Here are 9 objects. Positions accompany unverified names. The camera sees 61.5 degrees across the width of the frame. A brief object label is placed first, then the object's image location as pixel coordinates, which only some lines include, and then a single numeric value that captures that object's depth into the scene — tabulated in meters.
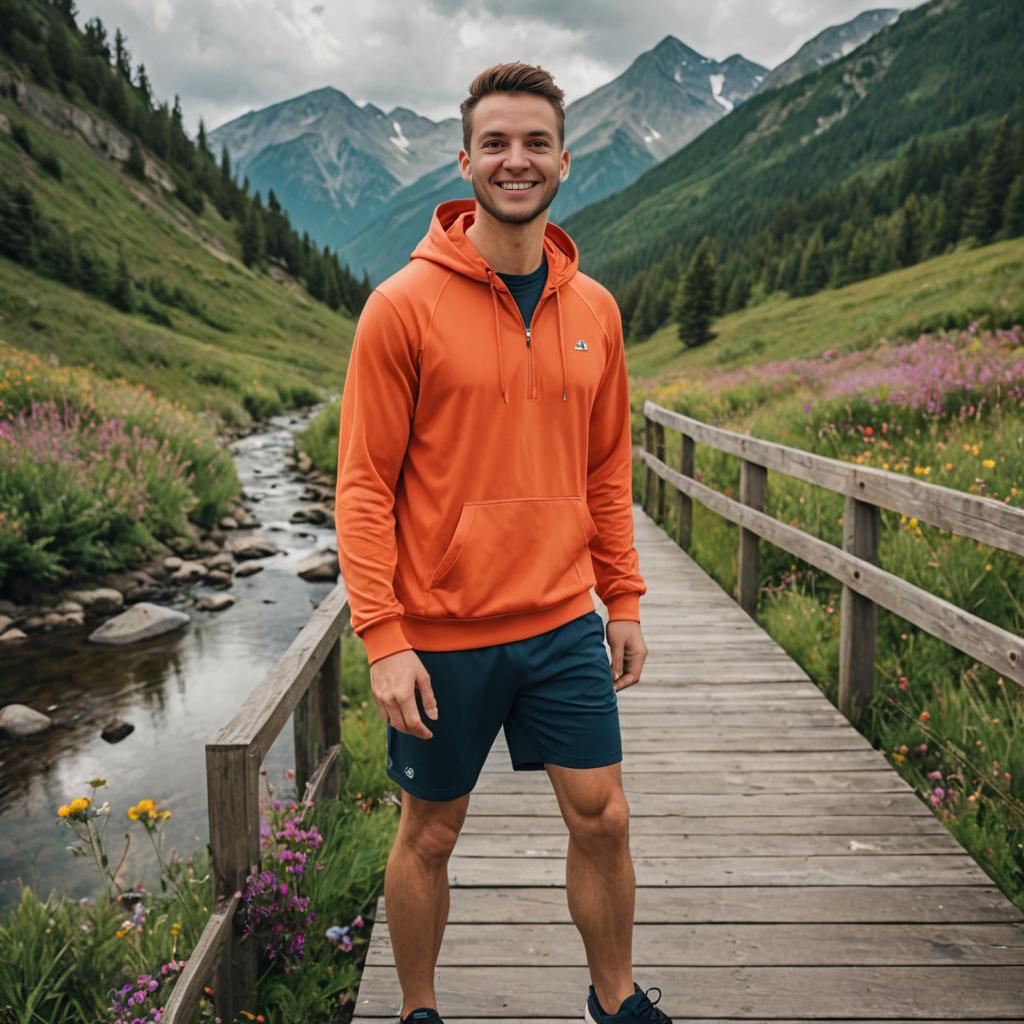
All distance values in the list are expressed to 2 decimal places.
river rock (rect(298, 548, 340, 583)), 10.54
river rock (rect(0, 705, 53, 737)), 6.24
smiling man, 1.90
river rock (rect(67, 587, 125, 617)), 8.84
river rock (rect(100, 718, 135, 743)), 6.29
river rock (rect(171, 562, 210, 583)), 10.13
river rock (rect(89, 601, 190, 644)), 8.17
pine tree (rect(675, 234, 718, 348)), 59.44
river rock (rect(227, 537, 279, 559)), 11.45
